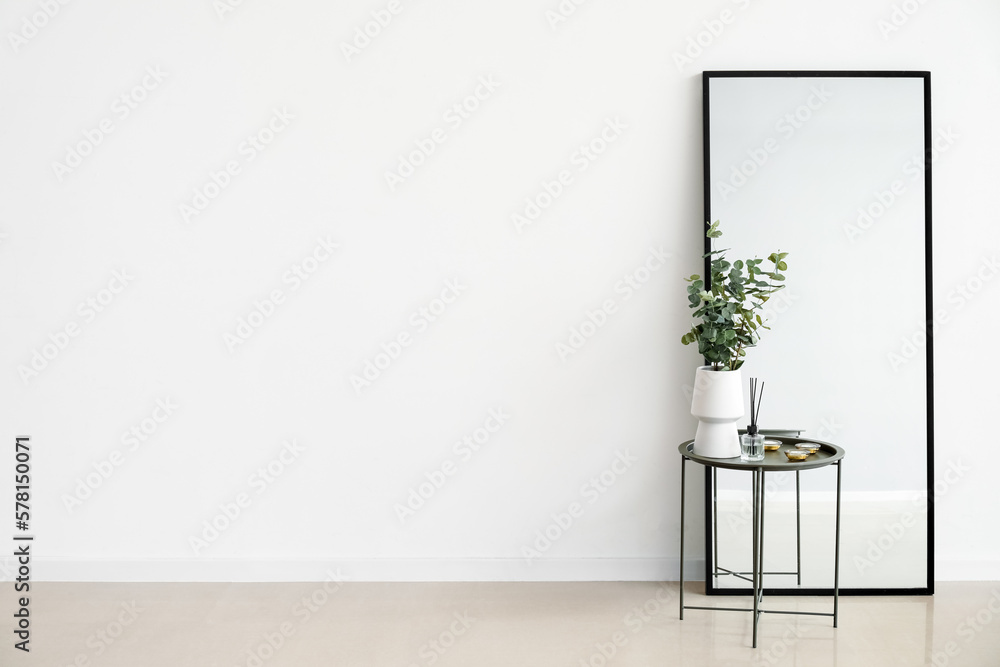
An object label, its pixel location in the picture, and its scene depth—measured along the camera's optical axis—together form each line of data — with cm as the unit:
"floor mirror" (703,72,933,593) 285
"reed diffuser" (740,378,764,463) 254
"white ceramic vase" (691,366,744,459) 255
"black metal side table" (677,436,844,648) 244
